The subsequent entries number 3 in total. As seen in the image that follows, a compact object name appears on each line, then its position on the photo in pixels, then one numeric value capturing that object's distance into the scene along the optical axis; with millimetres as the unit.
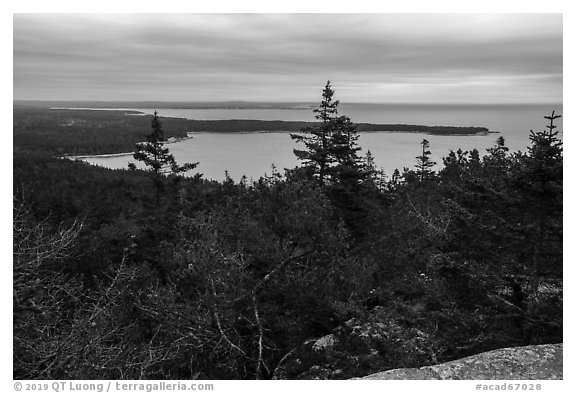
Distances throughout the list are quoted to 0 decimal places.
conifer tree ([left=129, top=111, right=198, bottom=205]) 17109
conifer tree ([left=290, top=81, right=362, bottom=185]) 12898
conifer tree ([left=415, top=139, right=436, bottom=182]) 20528
